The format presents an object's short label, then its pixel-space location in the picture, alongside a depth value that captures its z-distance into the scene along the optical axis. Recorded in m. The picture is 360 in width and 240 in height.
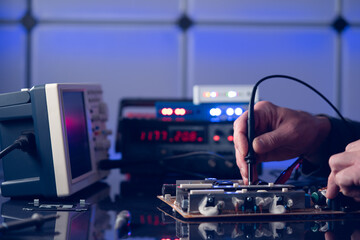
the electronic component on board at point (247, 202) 0.71
